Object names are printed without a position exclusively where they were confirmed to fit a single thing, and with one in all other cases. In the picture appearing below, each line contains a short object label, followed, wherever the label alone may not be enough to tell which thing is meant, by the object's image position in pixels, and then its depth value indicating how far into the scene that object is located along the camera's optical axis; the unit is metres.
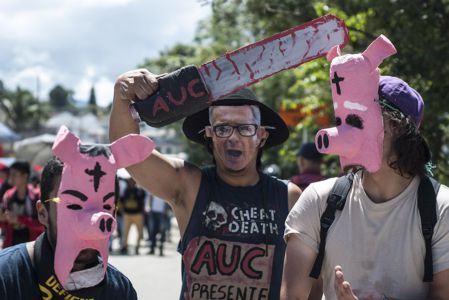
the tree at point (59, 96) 145.25
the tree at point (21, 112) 68.94
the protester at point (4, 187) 8.65
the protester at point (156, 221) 15.33
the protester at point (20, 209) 7.22
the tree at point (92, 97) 146.06
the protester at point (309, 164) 6.32
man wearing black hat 3.36
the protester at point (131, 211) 15.22
